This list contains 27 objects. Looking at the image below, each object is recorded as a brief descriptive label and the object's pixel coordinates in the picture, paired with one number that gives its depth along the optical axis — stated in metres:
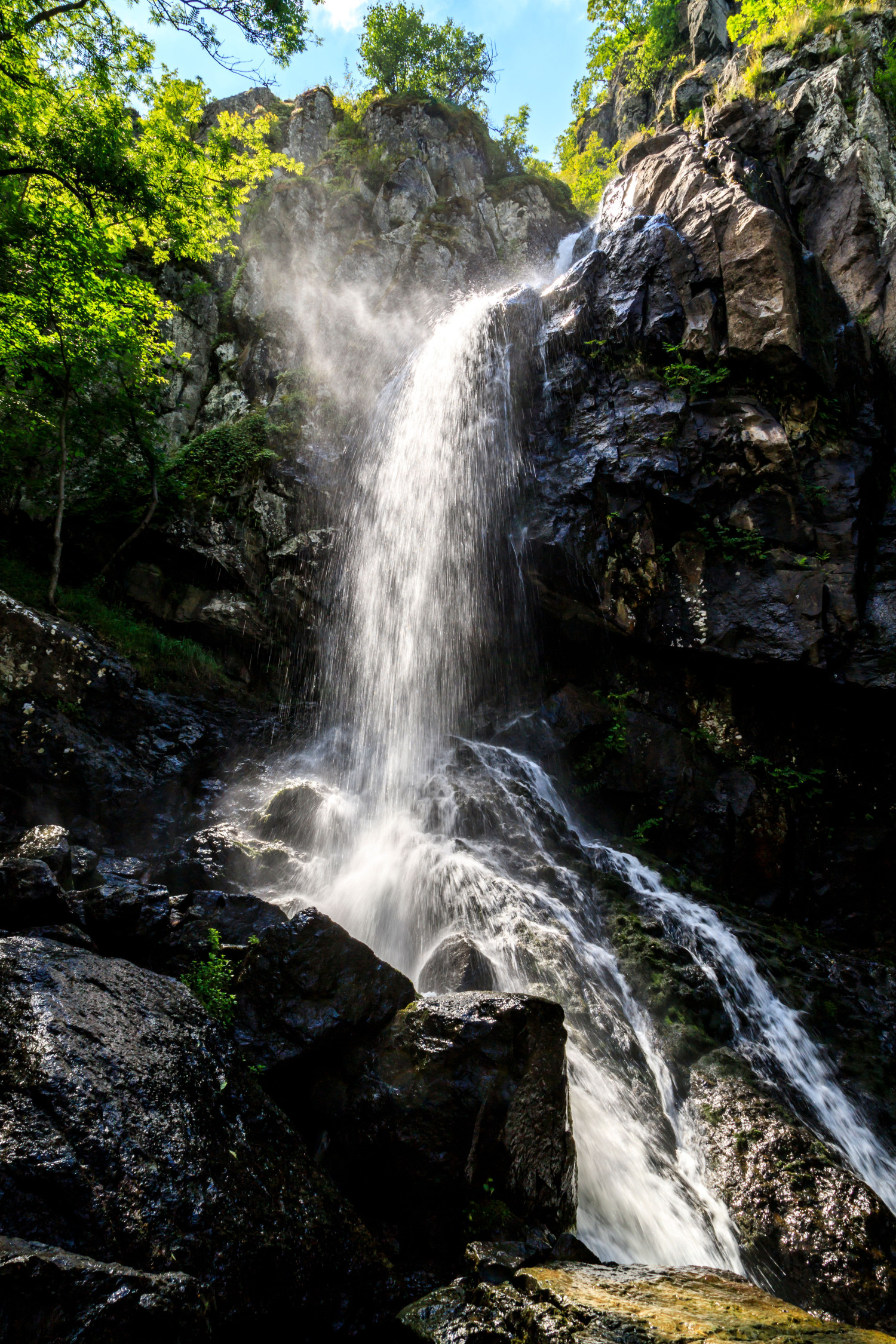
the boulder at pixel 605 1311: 2.36
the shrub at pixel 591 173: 24.03
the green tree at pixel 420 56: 24.28
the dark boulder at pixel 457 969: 5.40
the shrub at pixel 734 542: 9.97
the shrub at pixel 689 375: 10.80
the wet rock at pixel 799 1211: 3.91
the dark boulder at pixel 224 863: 7.14
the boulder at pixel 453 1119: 3.59
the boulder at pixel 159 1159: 2.30
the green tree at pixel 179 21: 8.13
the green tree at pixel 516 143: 24.67
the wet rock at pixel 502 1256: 3.04
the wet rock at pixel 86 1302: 1.65
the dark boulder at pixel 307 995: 4.10
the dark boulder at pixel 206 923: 4.61
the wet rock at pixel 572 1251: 3.46
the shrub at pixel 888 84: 12.34
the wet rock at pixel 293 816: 8.70
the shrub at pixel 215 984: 4.20
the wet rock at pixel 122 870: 6.08
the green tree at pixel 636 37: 20.23
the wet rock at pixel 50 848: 5.47
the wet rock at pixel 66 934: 3.97
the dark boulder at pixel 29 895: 4.12
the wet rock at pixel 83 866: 5.74
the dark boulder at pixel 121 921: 4.51
